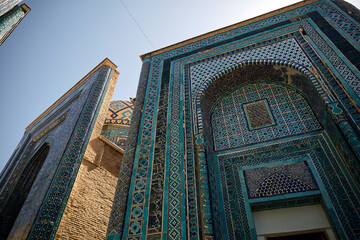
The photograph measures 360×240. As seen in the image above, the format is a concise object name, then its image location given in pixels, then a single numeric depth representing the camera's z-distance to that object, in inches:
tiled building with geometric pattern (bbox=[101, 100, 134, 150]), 397.1
